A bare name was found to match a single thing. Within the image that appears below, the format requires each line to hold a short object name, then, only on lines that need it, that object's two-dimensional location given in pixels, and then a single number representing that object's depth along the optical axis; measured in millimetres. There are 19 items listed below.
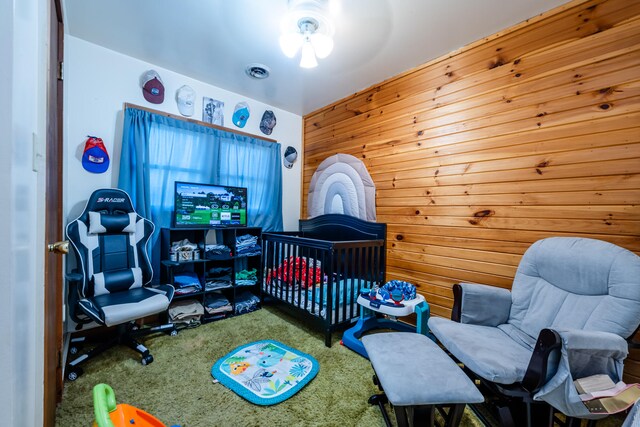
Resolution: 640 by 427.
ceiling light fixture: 1640
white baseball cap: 2758
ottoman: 1092
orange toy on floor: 668
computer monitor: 2611
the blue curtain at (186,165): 2463
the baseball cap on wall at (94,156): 2244
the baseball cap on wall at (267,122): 3430
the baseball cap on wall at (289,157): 3688
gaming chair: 1851
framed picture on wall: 2945
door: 1067
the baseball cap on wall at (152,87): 2547
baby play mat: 1604
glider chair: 1155
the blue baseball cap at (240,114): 3178
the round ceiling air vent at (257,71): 2555
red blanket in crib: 2520
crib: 2266
